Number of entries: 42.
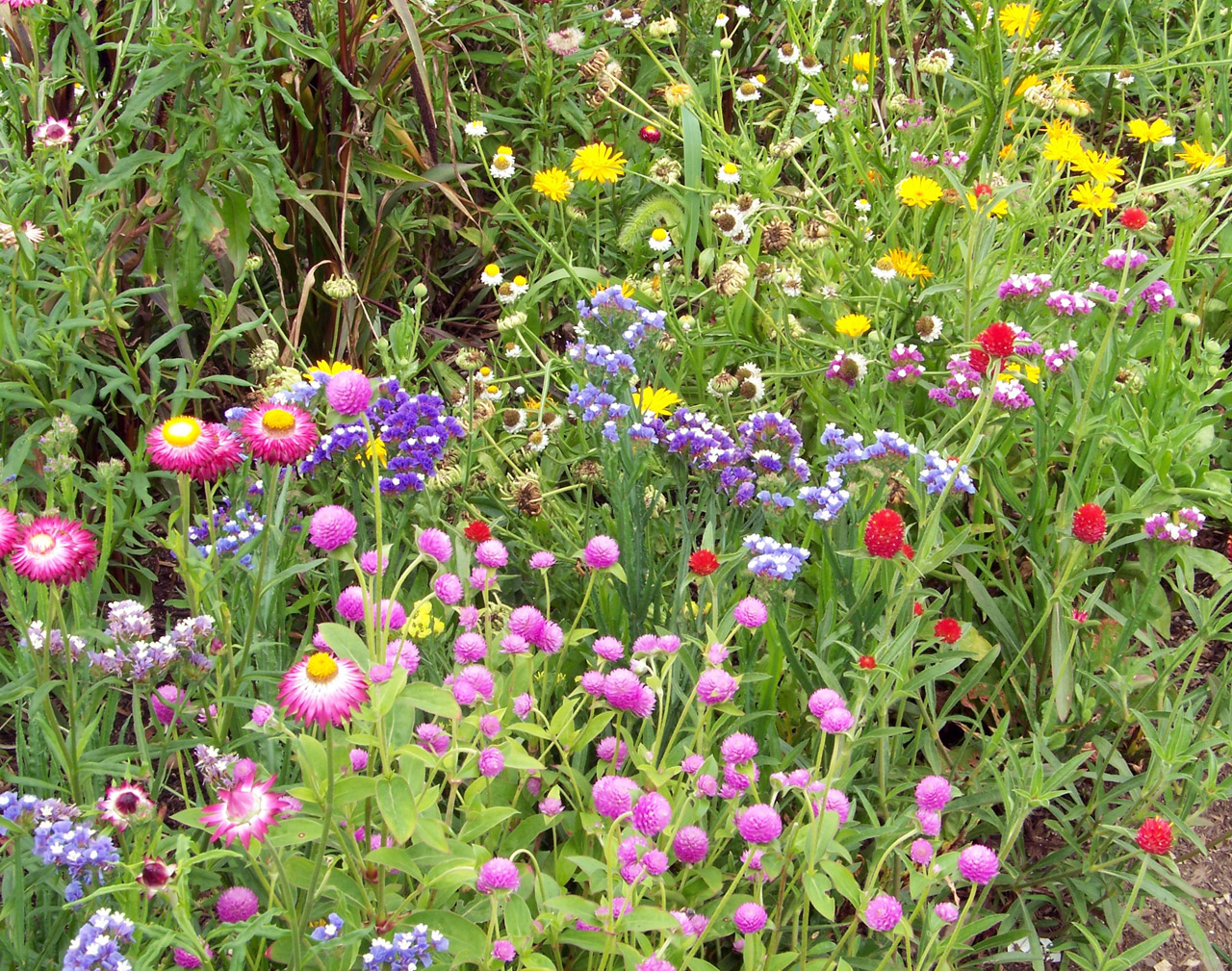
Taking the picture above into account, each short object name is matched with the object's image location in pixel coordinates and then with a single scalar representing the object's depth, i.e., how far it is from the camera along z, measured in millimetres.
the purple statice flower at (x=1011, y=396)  2037
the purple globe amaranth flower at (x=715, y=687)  1531
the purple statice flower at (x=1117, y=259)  2584
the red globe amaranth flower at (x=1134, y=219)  2438
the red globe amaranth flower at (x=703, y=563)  1742
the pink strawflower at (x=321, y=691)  1117
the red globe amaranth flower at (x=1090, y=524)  1817
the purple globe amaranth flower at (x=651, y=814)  1388
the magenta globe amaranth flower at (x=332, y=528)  1394
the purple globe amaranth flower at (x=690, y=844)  1482
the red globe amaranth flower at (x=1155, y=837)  1578
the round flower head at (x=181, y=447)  1408
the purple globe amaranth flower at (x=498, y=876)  1294
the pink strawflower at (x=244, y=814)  1156
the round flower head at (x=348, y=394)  1336
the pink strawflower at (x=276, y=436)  1368
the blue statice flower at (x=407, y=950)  1269
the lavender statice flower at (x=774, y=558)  1769
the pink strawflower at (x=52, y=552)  1342
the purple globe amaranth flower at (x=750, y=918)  1456
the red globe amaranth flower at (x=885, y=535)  1626
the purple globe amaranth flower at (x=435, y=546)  1605
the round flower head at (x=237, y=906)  1428
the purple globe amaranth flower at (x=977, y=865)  1468
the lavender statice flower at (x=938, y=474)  1895
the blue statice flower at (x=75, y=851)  1329
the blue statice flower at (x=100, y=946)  1167
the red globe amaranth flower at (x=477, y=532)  1885
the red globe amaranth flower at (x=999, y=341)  1689
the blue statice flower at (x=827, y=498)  1904
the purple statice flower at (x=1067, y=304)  2256
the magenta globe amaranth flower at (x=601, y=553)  1776
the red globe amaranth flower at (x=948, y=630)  1914
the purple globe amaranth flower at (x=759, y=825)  1415
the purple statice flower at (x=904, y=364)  2318
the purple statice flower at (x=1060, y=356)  2254
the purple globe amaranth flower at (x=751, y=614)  1643
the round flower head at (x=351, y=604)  1605
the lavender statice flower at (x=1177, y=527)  2025
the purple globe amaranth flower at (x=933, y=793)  1524
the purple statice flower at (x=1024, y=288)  2305
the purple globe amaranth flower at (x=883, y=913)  1443
